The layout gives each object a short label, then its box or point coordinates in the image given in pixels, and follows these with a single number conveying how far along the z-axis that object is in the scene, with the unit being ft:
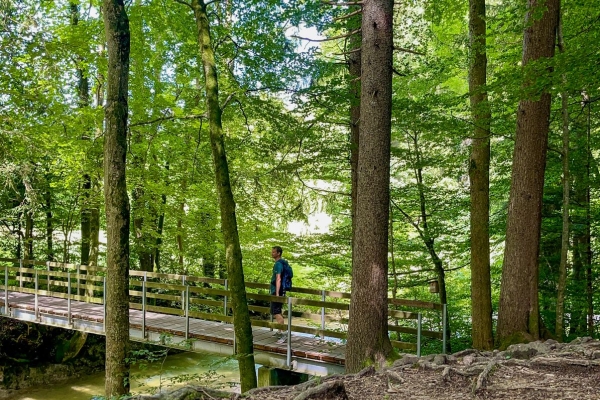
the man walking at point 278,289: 25.43
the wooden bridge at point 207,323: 22.13
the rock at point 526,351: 14.99
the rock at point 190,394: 10.64
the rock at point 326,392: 10.40
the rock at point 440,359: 14.16
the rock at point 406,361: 14.46
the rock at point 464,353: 15.11
